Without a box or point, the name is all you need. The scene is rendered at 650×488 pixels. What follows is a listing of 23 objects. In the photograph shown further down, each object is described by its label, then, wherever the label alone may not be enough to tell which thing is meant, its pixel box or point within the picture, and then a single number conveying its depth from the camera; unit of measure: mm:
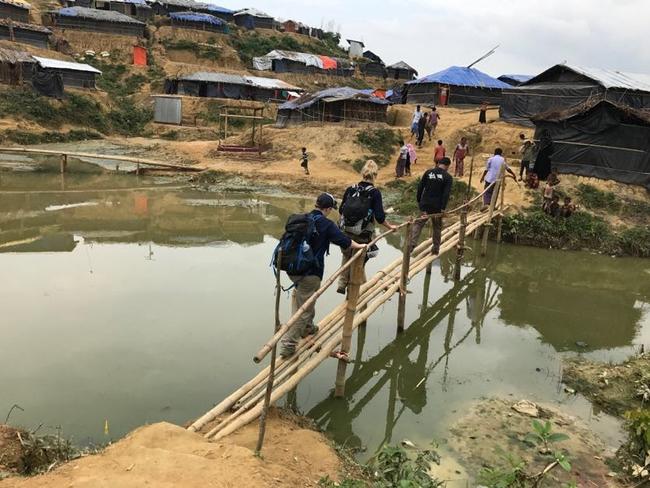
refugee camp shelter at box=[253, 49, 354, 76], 45875
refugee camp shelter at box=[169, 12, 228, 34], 46812
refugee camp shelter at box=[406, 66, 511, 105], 27578
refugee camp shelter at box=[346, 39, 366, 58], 60469
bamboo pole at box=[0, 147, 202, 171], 19312
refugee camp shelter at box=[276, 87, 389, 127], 25094
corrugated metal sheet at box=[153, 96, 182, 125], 32656
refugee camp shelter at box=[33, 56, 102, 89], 30378
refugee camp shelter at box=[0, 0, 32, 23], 37844
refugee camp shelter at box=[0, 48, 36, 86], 27773
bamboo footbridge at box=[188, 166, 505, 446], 4395
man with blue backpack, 4727
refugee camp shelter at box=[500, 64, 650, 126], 18750
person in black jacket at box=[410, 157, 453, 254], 7945
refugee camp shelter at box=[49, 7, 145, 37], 40875
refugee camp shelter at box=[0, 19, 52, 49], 34781
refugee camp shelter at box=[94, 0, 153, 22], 48094
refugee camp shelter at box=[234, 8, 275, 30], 55281
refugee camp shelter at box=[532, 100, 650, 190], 14359
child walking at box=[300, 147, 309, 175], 19988
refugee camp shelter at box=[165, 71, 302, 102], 34875
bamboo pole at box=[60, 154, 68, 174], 19750
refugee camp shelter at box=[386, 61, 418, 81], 52781
